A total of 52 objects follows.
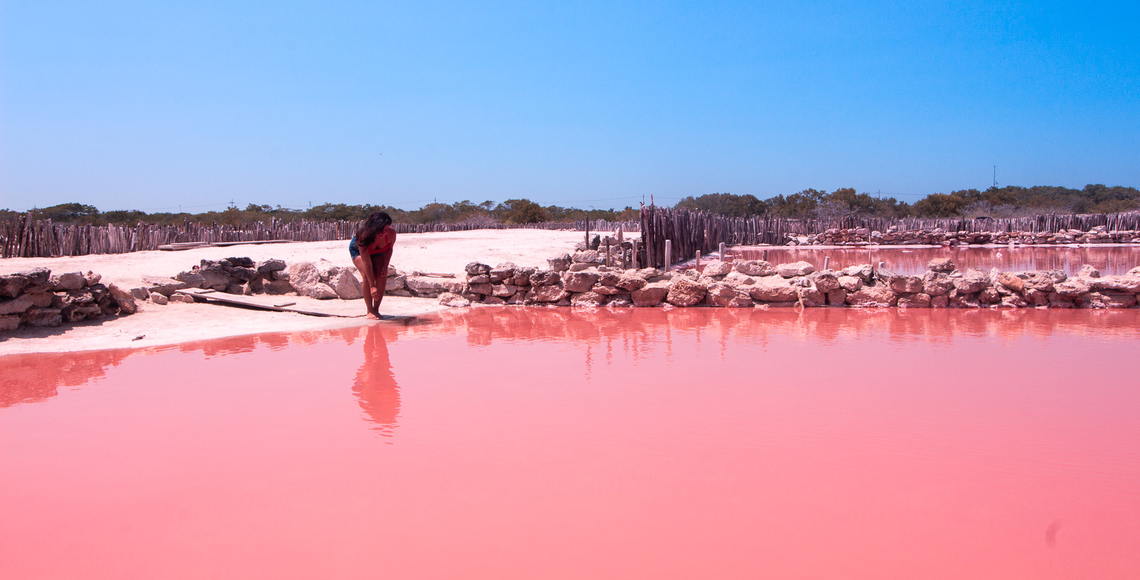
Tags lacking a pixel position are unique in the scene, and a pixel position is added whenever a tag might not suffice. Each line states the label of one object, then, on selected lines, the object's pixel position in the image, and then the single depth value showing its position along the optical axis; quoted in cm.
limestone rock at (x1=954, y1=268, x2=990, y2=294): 871
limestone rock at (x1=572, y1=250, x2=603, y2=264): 1120
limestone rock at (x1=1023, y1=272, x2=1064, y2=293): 856
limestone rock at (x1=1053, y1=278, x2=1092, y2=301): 839
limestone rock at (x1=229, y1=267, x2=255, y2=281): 961
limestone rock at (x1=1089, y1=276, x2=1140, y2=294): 824
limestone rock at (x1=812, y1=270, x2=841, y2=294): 901
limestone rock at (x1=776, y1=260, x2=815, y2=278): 945
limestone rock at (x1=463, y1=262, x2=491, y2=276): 989
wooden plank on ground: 852
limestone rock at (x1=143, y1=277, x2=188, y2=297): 864
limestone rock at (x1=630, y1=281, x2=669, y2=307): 938
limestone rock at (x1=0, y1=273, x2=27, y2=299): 652
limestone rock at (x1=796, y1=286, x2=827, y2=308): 904
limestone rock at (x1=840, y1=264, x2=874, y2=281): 923
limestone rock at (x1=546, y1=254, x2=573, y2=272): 1009
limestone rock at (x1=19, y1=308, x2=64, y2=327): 685
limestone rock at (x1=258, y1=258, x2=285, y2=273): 982
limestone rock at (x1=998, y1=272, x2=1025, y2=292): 860
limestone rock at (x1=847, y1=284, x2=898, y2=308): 892
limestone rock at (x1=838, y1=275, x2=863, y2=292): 904
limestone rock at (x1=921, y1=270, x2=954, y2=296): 874
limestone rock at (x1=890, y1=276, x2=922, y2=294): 883
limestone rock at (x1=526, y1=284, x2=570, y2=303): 973
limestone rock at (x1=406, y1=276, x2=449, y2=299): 1024
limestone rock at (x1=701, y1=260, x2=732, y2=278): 963
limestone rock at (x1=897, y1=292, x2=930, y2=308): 884
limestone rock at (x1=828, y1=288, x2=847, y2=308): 908
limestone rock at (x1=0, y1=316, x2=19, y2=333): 664
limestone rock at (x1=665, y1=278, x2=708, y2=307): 927
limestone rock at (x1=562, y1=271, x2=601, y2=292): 959
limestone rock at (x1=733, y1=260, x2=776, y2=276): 955
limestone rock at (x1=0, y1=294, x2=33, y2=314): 658
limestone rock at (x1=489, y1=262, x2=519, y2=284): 983
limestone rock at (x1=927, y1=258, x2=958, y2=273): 947
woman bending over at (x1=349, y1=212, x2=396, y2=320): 775
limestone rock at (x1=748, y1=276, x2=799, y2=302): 906
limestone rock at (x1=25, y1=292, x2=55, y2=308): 691
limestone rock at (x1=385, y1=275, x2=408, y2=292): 1022
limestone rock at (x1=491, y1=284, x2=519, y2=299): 990
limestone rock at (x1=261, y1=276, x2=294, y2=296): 990
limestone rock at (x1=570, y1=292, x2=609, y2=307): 960
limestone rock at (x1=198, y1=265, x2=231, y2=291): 925
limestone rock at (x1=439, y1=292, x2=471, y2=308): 978
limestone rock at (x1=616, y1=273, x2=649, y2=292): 942
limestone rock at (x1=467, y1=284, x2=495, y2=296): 1000
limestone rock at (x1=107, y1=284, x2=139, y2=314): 774
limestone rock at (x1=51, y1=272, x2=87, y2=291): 708
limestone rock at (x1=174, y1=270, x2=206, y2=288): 898
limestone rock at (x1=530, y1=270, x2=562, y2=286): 977
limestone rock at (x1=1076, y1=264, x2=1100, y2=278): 859
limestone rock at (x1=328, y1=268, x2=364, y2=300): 969
